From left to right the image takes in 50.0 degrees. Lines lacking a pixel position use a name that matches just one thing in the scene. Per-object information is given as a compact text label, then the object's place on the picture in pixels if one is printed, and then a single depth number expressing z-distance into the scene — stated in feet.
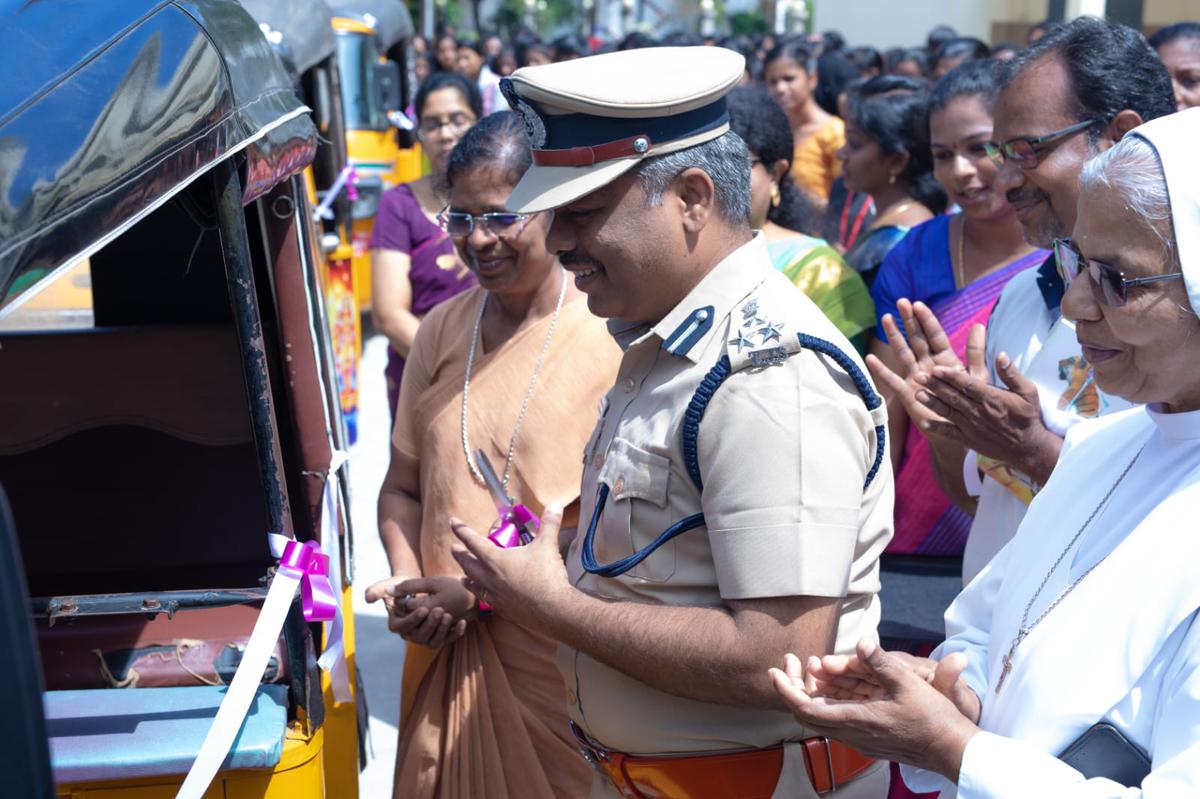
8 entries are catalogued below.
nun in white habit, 4.46
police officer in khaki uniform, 5.65
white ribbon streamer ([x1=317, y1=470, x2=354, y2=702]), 7.37
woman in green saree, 11.12
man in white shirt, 7.43
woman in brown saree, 8.42
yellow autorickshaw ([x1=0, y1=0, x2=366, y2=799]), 5.07
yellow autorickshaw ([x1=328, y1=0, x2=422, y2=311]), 30.66
